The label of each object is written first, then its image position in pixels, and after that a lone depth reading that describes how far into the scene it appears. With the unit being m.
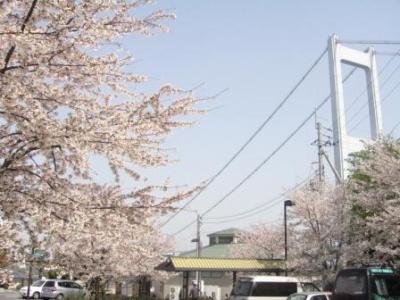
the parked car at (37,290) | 41.44
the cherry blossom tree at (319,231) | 25.19
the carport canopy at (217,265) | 25.75
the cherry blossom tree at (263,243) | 36.38
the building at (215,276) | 36.66
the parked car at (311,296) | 17.49
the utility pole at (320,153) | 33.10
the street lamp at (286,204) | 28.39
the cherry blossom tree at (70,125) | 5.01
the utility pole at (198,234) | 44.34
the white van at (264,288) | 21.41
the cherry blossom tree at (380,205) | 15.74
